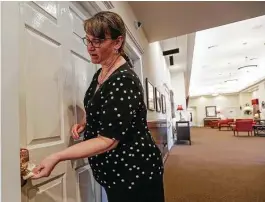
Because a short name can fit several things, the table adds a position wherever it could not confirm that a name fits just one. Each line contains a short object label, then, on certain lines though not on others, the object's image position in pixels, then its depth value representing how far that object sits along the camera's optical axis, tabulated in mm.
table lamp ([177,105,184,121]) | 9274
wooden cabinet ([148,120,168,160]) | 3764
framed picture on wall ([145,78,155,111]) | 3525
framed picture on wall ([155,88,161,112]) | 4638
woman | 783
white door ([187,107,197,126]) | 22609
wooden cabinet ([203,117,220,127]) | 20773
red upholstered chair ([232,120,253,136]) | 10847
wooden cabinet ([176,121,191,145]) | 8328
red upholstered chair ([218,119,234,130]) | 15752
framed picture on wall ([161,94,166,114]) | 5788
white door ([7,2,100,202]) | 950
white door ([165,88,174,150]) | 7176
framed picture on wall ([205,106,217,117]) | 22000
